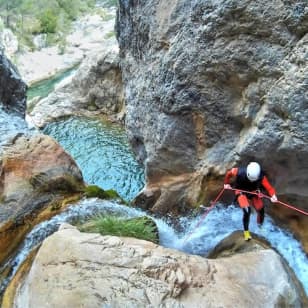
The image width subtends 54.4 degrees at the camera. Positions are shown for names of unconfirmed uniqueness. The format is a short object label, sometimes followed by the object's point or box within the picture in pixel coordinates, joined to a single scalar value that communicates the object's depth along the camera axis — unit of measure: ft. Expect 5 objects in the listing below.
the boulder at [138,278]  12.73
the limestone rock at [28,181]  18.37
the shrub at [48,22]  76.41
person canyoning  16.98
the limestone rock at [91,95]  40.37
